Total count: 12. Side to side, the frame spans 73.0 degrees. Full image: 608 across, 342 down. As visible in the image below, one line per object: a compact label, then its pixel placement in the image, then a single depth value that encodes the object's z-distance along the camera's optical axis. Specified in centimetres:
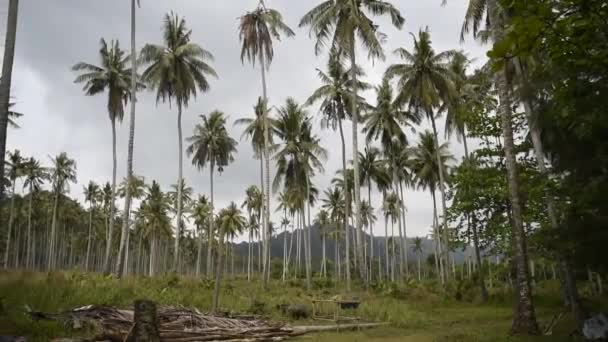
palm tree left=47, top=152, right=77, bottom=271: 4322
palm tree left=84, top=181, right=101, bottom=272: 5397
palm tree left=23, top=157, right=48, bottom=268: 4069
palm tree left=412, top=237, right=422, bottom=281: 7306
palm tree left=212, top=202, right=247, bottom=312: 4471
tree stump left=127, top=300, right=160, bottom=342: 711
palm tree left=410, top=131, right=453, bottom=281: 3419
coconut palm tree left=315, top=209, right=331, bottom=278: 6041
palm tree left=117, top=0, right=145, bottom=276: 2298
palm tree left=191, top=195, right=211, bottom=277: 4875
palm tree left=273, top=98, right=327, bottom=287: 3038
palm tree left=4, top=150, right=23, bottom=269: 3953
